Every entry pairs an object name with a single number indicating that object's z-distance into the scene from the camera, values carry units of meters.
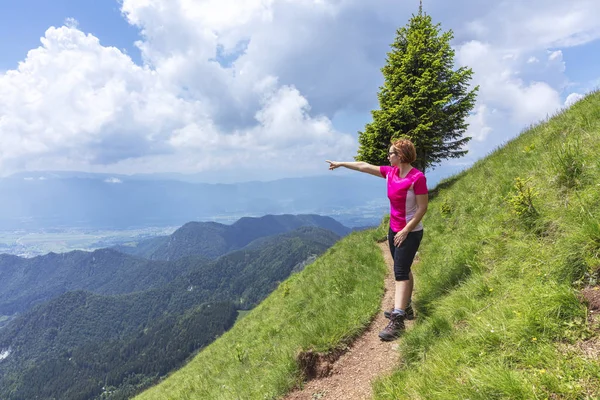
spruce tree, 18.30
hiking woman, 5.09
